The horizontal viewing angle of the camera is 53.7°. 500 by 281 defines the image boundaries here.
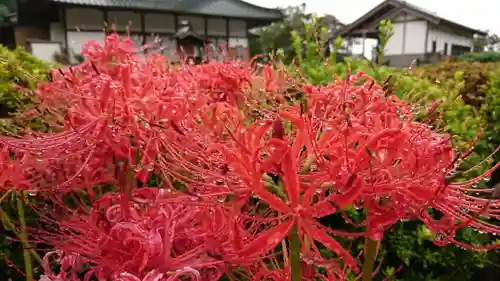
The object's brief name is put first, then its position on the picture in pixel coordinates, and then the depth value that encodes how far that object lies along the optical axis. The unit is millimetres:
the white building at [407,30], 24172
